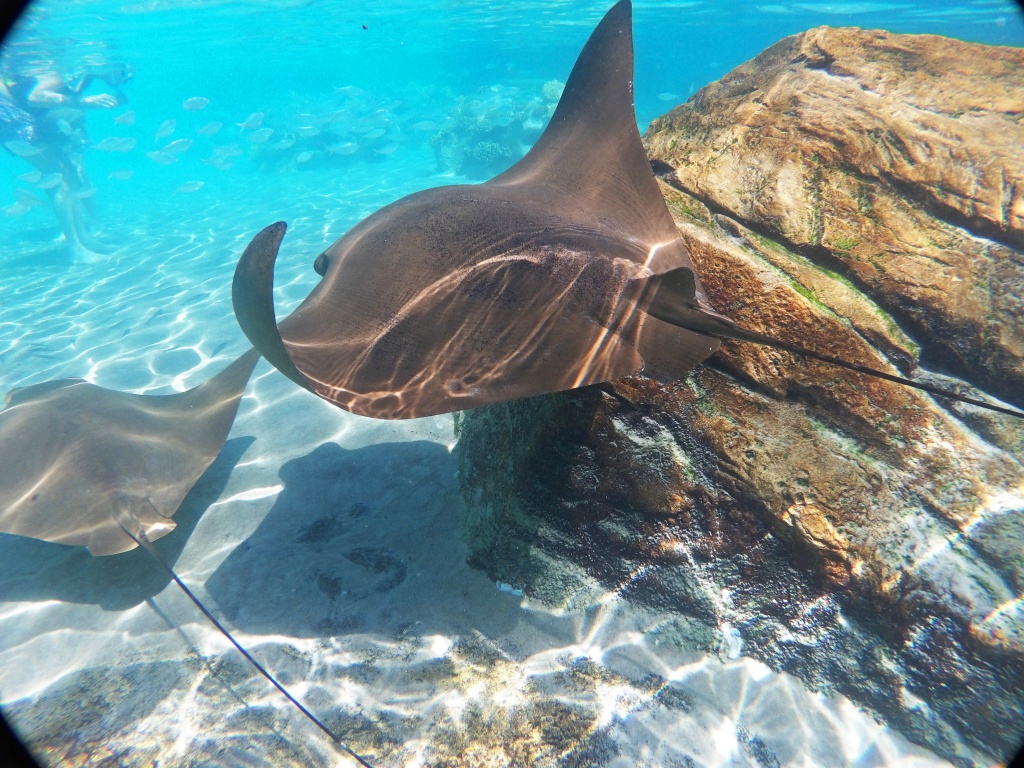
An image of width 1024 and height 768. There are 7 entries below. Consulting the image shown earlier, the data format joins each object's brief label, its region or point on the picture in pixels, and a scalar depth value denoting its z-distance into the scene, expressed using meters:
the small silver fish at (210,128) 25.49
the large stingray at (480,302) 2.23
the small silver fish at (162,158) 22.56
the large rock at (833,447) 2.64
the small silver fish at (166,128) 23.45
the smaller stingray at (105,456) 3.66
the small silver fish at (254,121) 26.17
